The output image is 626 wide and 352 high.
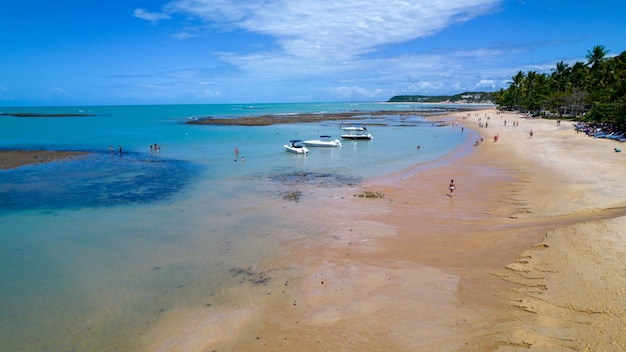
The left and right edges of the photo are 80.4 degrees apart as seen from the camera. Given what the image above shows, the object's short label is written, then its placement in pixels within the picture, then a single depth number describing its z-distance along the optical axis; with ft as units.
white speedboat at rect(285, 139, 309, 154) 143.13
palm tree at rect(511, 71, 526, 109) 383.04
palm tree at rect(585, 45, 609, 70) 243.60
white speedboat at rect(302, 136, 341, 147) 166.50
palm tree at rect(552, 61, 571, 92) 290.01
